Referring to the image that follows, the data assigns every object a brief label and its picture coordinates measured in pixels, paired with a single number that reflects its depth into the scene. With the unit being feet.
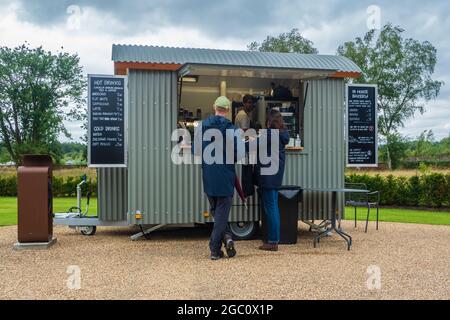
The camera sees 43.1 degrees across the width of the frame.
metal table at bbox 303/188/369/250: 24.07
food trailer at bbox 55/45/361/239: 25.38
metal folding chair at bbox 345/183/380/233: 30.59
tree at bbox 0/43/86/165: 128.98
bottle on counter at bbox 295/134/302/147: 27.26
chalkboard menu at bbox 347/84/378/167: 28.35
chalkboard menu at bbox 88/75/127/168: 25.62
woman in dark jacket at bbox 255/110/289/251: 22.88
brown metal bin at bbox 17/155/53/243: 23.81
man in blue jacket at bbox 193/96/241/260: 20.81
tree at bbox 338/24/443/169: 105.50
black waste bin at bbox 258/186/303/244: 24.71
